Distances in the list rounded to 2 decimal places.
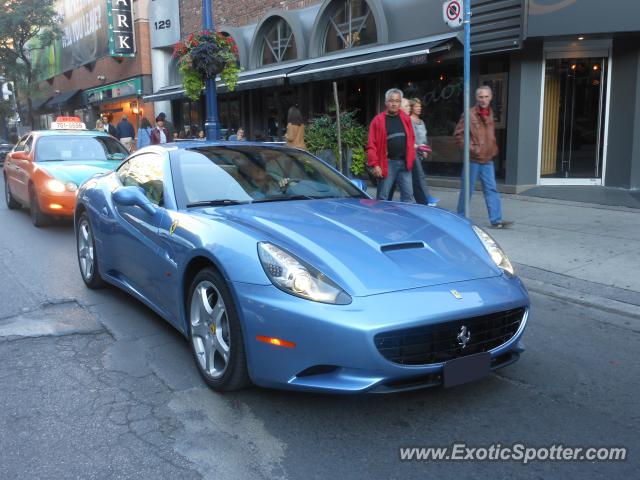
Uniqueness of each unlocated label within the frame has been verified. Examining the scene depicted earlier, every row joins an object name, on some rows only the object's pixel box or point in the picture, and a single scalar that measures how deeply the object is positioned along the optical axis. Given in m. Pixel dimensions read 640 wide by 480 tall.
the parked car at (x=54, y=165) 8.77
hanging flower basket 10.19
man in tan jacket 7.95
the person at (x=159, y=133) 13.91
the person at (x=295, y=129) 10.48
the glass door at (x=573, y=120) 11.07
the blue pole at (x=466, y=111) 6.83
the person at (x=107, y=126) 19.17
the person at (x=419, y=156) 8.27
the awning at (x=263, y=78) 15.05
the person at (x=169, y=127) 14.83
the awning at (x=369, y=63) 11.26
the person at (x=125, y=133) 16.92
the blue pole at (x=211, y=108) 10.67
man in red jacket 7.66
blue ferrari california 2.90
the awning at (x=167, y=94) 20.20
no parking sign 7.21
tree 30.56
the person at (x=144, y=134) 13.94
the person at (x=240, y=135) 15.91
